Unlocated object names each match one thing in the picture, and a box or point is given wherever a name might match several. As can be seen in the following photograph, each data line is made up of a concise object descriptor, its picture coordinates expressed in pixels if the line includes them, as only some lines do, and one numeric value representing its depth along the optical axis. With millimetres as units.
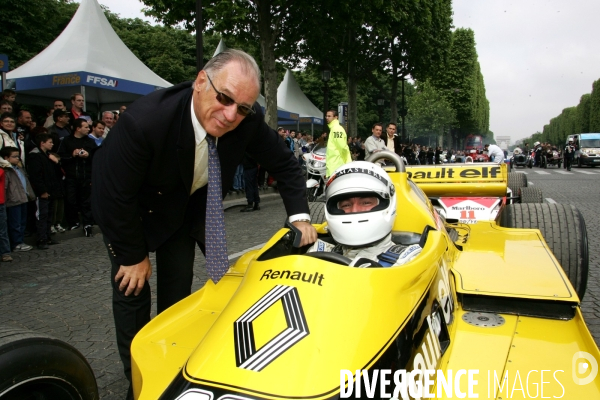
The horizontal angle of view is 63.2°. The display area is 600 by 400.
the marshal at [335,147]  8898
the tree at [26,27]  24688
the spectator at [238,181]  12066
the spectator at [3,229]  5652
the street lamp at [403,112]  28059
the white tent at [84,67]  9969
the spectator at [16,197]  5875
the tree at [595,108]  61625
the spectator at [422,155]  31578
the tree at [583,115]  71875
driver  2521
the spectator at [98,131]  7596
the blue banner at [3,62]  8523
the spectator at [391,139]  10102
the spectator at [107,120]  8109
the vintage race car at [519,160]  32594
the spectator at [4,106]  6707
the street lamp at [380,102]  25844
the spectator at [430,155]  32562
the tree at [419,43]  24172
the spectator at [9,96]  6966
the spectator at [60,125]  7539
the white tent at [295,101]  20516
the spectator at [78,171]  7078
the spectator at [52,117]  7852
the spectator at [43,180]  6434
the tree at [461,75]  54688
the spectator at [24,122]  7344
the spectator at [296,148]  14437
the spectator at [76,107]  8023
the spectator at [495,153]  10602
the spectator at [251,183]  9852
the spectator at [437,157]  32694
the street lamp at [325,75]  16172
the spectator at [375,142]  9398
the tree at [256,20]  14625
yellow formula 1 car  1521
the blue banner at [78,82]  9734
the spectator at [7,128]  6195
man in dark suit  2062
